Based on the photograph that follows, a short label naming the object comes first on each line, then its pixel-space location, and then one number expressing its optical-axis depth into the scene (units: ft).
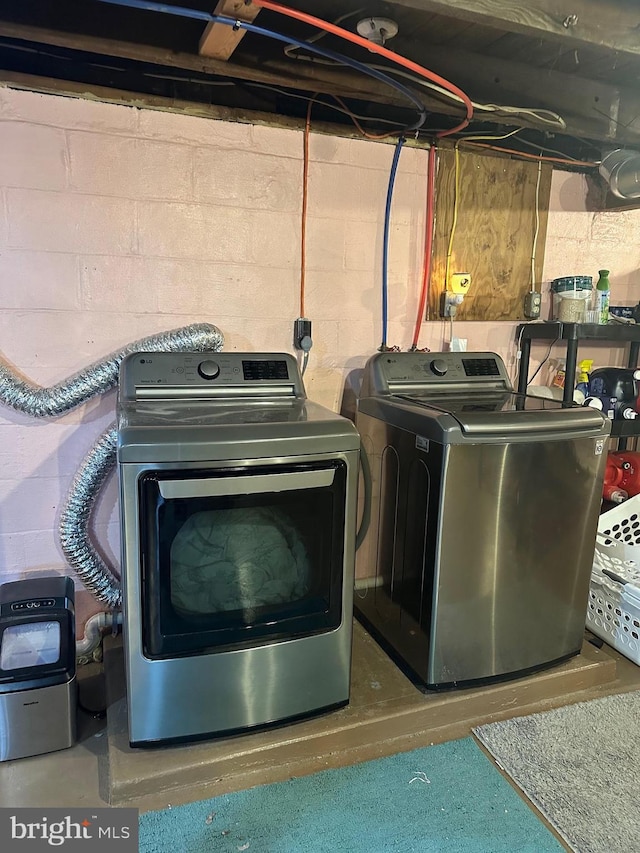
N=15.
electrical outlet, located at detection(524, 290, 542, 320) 8.19
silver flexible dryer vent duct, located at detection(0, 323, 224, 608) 5.95
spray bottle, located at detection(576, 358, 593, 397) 8.32
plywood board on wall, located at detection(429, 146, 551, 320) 7.65
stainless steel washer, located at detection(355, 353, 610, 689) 5.40
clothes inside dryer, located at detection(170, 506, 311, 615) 4.78
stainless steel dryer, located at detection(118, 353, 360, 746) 4.51
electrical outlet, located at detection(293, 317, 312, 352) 7.02
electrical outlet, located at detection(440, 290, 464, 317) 7.65
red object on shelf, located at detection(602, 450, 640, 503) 8.19
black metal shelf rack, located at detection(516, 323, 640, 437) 7.63
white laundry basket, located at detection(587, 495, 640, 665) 6.75
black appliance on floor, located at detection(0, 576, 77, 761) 5.12
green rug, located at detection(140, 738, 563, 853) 4.49
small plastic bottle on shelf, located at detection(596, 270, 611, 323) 8.16
